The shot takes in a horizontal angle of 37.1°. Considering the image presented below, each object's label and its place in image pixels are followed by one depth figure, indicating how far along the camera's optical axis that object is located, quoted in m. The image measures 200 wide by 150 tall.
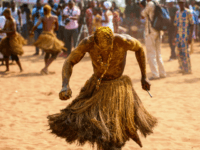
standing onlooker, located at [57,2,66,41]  12.05
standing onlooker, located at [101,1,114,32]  11.03
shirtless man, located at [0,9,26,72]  8.48
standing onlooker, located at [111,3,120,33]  12.37
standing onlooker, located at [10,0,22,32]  13.37
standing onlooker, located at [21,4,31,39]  15.29
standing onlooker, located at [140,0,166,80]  7.41
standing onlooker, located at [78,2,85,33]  13.32
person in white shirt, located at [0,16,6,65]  9.43
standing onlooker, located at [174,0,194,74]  8.00
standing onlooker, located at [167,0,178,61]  11.25
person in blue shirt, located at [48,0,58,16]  12.66
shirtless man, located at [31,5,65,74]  8.35
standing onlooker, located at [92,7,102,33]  11.31
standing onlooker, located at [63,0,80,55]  11.57
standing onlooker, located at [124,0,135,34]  16.81
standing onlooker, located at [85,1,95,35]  11.96
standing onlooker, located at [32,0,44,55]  12.11
